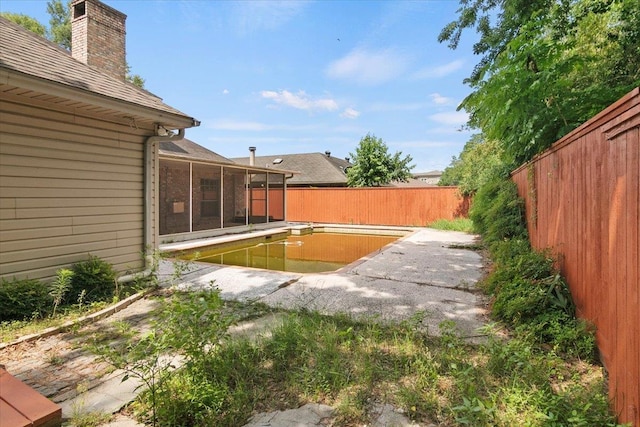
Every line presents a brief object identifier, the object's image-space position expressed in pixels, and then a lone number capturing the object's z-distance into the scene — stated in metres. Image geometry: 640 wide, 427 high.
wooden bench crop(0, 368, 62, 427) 1.39
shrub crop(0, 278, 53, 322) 3.06
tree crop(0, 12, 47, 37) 17.78
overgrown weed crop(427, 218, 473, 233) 11.16
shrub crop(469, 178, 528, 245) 5.78
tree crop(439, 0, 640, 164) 3.62
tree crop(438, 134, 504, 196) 10.27
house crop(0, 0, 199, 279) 3.27
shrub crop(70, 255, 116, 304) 3.63
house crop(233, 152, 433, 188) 20.50
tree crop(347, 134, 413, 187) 18.67
